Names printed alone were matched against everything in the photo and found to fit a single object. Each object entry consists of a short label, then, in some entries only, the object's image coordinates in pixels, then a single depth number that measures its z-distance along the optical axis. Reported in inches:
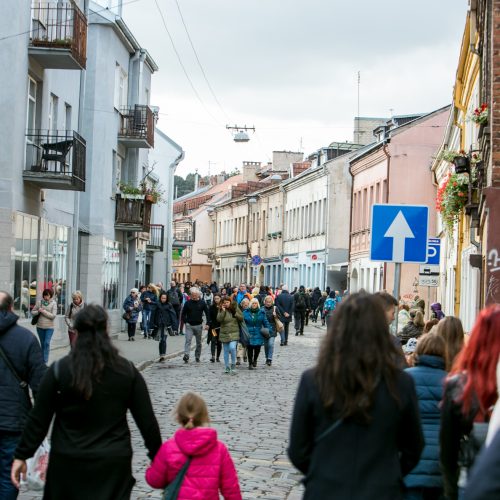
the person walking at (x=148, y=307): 1497.3
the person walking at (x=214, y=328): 1027.3
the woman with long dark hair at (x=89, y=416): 226.8
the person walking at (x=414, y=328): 611.2
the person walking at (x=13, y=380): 289.1
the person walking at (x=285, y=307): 1462.8
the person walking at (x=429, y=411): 251.3
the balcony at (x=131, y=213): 1535.4
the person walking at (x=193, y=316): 1021.8
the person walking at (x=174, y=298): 1490.9
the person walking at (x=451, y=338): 261.0
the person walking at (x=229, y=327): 938.7
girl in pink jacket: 230.4
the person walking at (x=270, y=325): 1022.0
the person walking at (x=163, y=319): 1027.9
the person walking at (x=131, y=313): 1406.3
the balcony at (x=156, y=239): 2152.1
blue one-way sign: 483.8
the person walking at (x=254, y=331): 992.2
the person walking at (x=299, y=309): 1742.1
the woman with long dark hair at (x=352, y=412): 184.5
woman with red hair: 201.2
